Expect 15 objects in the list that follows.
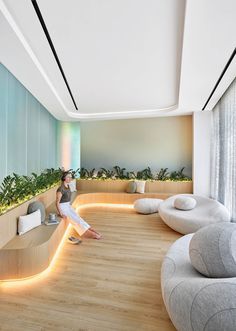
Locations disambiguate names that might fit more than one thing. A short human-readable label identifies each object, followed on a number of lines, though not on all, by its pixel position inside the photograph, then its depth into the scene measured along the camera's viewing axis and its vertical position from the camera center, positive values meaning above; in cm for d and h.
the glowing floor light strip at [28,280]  236 -155
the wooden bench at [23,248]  242 -118
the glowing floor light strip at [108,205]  623 -144
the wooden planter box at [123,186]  652 -84
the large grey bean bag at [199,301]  118 -101
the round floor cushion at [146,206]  540 -125
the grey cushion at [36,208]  342 -83
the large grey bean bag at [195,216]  369 -111
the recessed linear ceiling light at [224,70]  290 +172
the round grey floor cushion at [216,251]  152 -75
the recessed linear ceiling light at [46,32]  223 +191
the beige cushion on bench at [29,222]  297 -99
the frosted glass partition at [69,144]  748 +82
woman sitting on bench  382 -103
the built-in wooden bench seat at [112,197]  627 -115
